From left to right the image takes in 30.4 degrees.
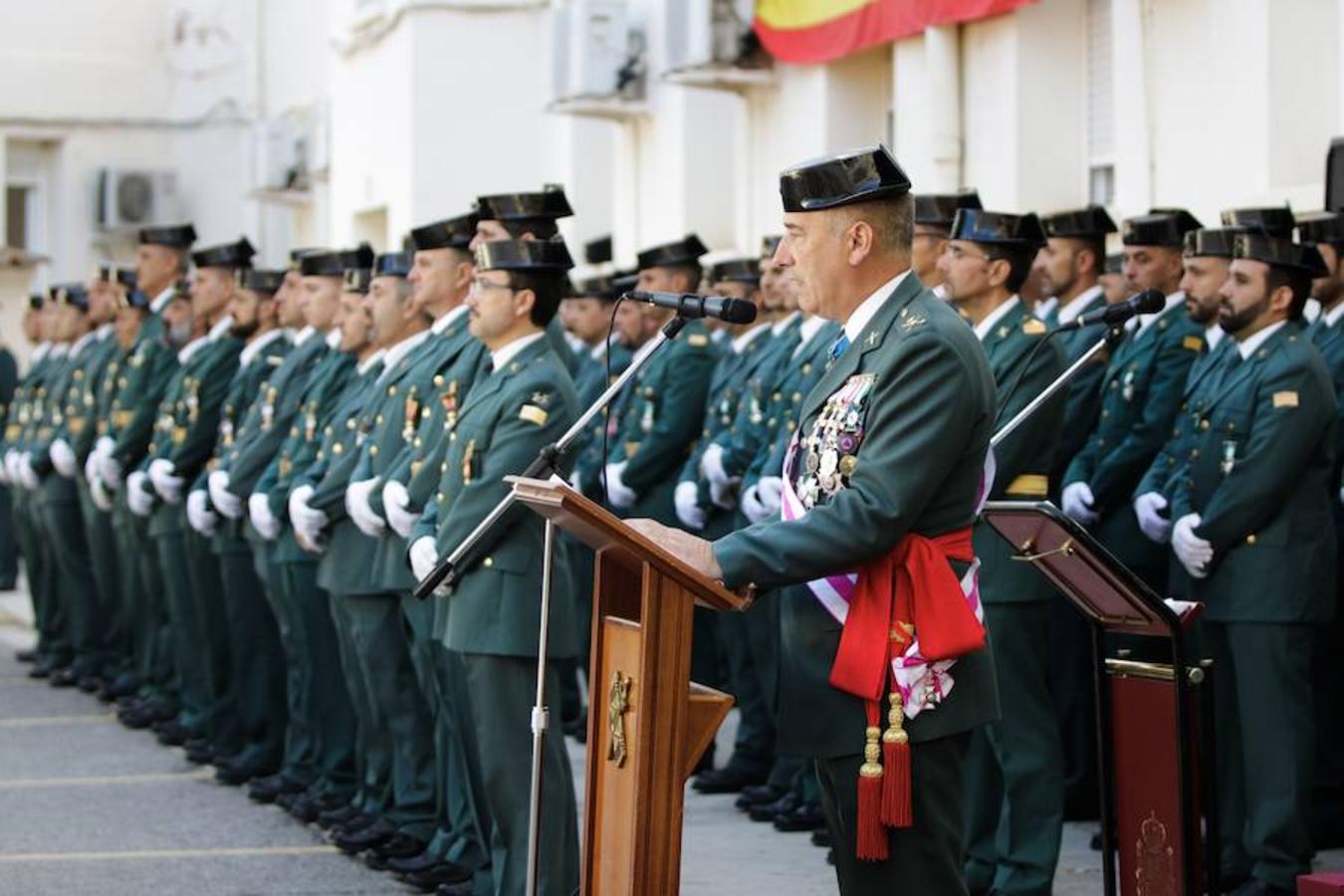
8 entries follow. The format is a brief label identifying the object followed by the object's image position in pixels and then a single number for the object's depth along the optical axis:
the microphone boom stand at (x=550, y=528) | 6.07
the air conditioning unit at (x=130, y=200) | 28.27
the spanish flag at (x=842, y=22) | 12.67
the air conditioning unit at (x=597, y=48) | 17.06
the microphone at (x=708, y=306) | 5.71
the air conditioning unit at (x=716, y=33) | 15.09
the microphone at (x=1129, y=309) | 6.39
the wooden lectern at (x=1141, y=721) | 6.27
